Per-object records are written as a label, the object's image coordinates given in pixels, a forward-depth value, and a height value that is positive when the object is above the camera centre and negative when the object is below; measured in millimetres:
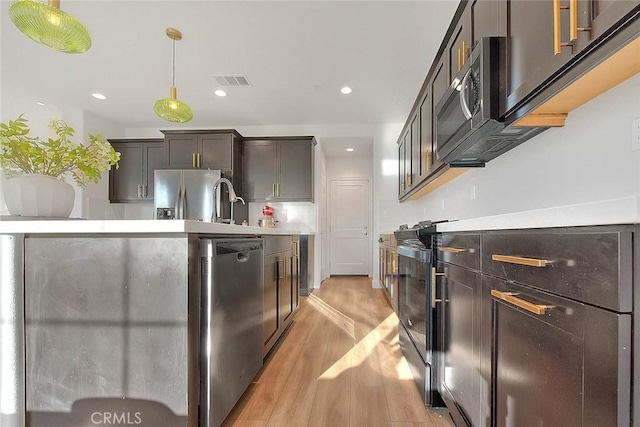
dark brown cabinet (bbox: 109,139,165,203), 5164 +782
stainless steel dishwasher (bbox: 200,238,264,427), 1197 -503
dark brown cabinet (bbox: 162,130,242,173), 4805 +1032
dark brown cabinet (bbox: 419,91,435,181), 2779 +767
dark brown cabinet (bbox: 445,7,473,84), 1778 +1099
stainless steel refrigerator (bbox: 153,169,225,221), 4578 +392
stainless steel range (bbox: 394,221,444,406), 1569 -555
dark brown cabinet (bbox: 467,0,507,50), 1357 +975
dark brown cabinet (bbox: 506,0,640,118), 793 +534
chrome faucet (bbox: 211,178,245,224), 2055 +108
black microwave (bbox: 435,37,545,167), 1383 +542
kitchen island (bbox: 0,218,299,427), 1090 -396
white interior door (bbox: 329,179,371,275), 6730 -224
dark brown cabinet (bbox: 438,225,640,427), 558 -278
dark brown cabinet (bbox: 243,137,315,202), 4996 +731
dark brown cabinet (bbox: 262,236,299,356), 2064 -579
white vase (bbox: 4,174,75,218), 1286 +85
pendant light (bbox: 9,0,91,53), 1681 +1107
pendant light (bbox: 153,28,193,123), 2866 +1043
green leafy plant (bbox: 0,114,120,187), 1284 +270
